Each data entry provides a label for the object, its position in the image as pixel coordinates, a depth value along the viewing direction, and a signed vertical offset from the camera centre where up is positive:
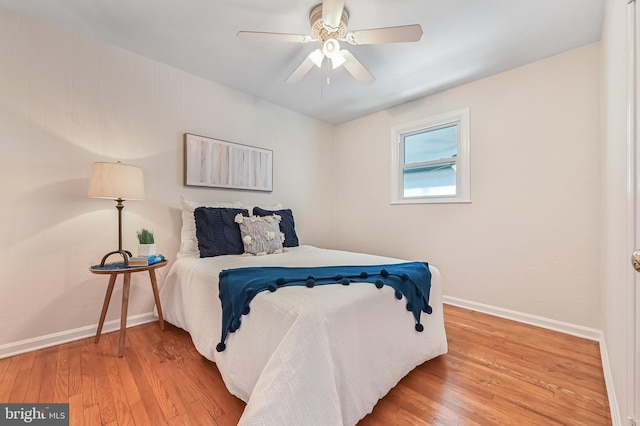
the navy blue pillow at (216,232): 2.32 -0.17
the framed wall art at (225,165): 2.66 +0.52
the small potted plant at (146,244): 2.08 -0.25
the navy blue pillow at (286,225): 2.81 -0.13
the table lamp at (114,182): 1.86 +0.21
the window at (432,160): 2.89 +0.63
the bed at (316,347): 1.04 -0.65
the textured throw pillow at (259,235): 2.41 -0.21
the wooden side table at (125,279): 1.83 -0.50
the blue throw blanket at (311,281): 1.43 -0.39
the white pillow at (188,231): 2.39 -0.17
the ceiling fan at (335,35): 1.58 +1.14
